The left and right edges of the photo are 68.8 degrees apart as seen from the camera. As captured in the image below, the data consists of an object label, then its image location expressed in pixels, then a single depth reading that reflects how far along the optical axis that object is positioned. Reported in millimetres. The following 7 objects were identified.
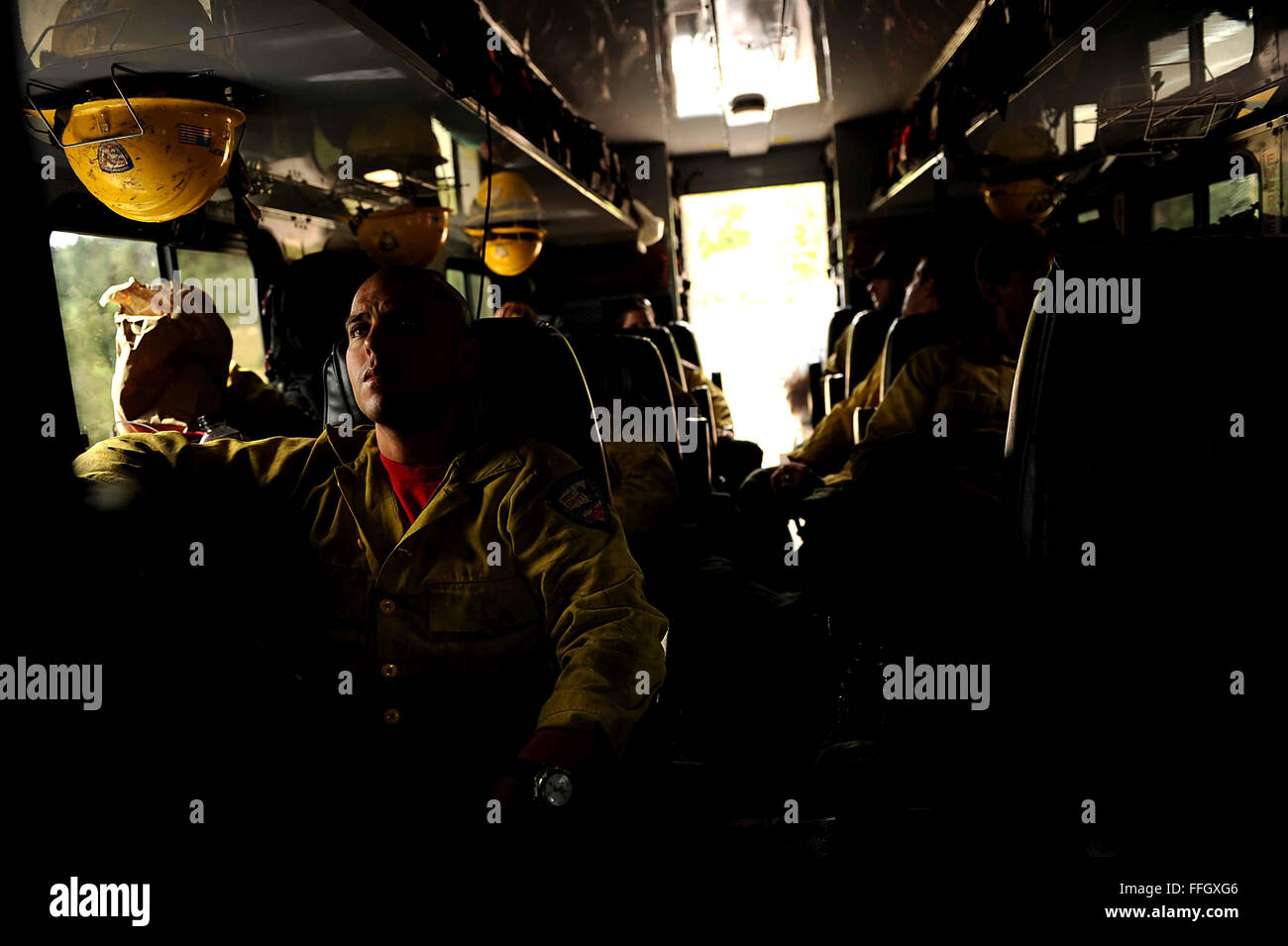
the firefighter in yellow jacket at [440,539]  1652
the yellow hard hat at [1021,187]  5031
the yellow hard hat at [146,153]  2389
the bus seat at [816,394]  7145
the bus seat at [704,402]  4780
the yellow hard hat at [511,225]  5543
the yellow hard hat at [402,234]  4160
